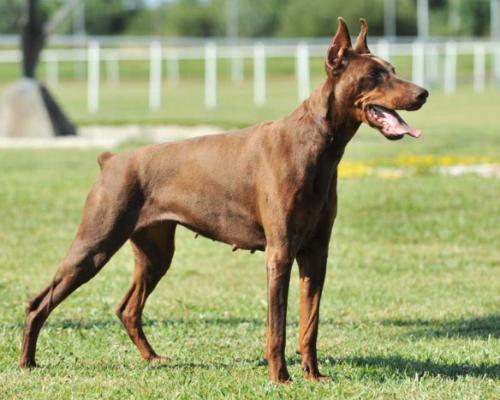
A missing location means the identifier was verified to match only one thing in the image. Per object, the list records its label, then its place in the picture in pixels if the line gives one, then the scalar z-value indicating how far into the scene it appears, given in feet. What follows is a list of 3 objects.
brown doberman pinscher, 20.45
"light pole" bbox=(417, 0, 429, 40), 221.01
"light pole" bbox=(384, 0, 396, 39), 252.83
